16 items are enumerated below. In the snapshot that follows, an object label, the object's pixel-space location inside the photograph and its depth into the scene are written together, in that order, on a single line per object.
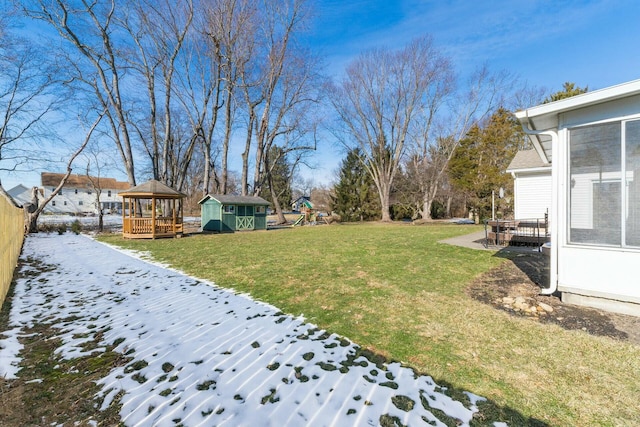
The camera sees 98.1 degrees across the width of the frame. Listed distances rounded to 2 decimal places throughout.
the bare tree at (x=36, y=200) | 14.69
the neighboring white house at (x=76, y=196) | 44.82
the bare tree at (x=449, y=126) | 25.64
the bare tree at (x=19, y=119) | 14.45
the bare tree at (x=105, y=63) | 14.82
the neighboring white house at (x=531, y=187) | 12.10
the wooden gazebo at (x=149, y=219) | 13.42
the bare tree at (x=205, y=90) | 19.61
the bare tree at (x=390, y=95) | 23.81
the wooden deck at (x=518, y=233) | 9.02
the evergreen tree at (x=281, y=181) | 40.44
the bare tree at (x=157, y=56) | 17.39
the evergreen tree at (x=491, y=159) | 20.94
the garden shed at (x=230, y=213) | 17.53
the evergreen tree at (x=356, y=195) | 29.73
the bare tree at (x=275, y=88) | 21.27
